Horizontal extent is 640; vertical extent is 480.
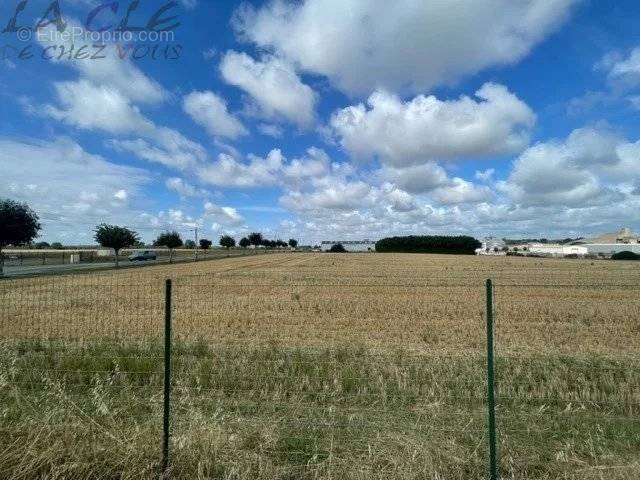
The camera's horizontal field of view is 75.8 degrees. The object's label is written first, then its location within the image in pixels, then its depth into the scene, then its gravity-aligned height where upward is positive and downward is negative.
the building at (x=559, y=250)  139.32 -0.76
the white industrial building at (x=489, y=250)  161.85 -0.62
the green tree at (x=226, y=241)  129.93 +2.85
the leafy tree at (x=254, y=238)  188.62 +5.42
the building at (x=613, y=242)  141.57 +2.26
